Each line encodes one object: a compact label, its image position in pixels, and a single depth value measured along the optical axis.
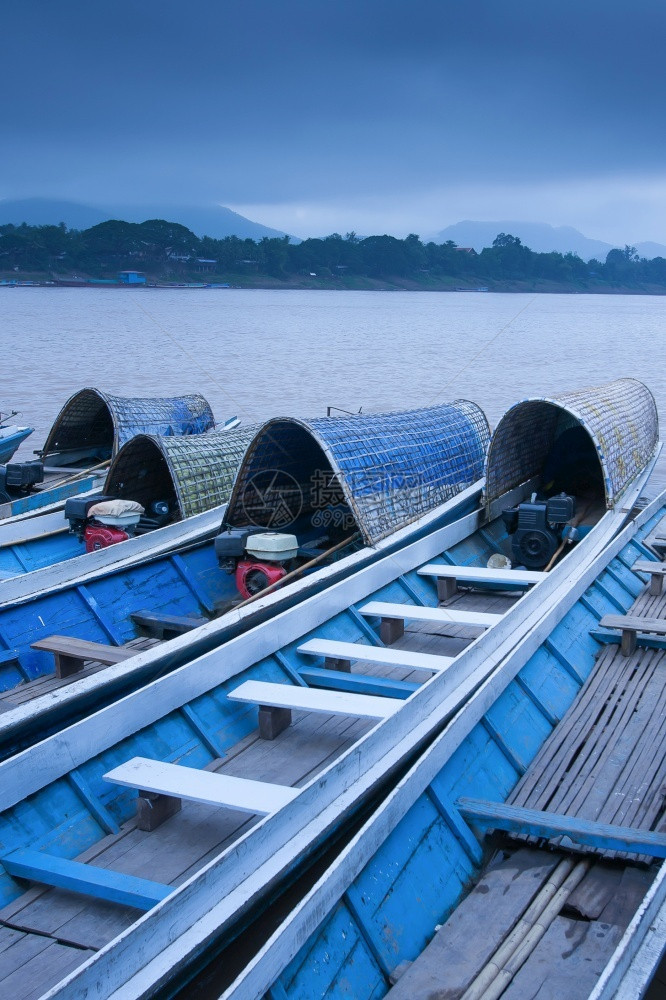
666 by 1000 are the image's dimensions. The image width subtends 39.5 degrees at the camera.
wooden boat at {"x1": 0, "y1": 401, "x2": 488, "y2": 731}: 8.01
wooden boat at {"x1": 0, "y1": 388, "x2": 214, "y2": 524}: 13.23
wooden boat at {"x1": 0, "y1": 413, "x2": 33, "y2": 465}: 17.28
